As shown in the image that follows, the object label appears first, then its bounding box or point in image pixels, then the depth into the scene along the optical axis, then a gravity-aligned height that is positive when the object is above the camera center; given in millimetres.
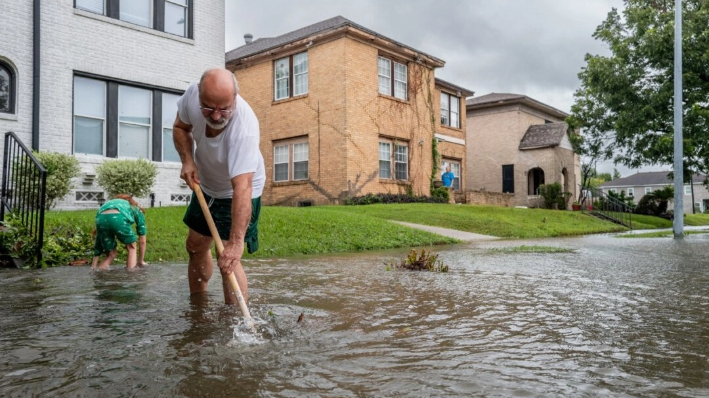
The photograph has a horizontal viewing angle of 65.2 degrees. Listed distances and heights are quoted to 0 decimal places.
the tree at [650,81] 20453 +5037
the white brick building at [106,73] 12133 +3212
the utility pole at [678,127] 14164 +2037
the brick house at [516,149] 31078 +3333
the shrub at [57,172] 10938 +719
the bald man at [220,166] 3133 +264
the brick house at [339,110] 20000 +3760
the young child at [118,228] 6449 -251
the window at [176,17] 14758 +5129
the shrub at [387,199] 19522 +300
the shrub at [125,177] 12234 +682
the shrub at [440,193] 23234 +578
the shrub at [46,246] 7055 -515
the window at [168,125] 14484 +2154
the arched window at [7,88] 11961 +2586
